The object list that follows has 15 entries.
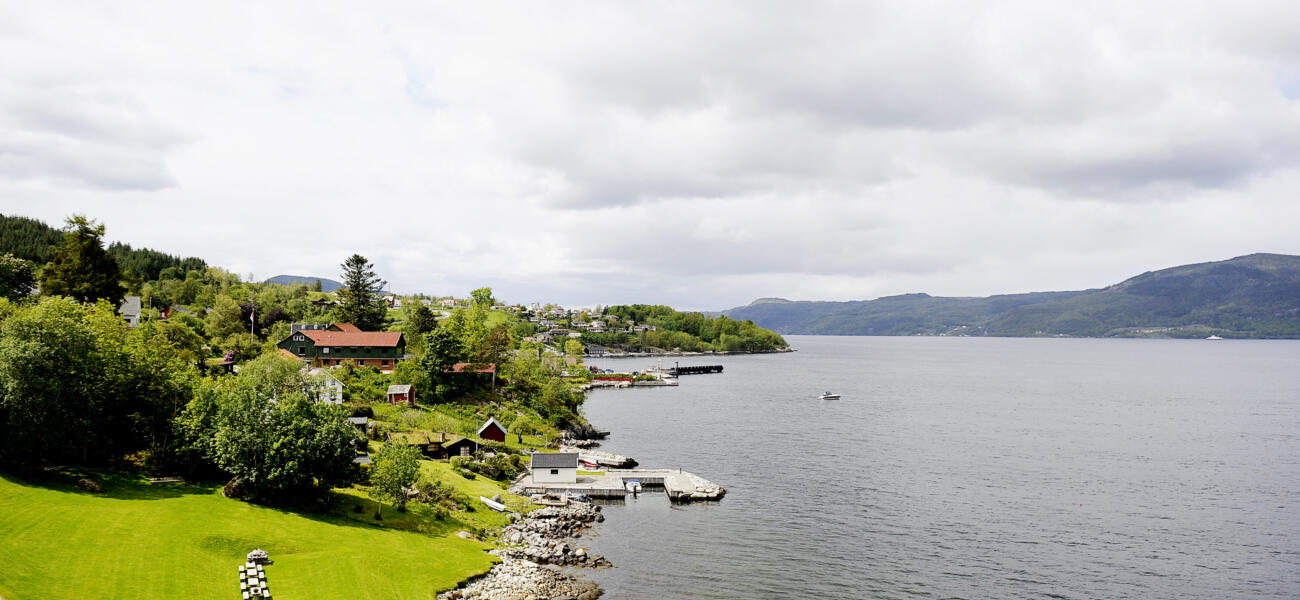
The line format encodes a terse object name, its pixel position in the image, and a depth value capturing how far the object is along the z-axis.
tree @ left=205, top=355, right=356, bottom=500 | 49.50
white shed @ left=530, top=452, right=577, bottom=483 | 71.19
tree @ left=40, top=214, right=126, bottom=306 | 94.75
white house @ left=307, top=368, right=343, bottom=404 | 85.56
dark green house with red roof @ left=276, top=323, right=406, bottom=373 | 114.00
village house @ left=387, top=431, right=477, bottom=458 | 74.38
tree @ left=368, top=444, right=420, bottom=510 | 52.41
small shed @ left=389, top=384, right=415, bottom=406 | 97.69
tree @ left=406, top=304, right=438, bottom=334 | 141.00
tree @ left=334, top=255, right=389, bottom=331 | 139.12
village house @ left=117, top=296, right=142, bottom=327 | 123.44
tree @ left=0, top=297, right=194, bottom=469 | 46.28
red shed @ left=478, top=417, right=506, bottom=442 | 84.69
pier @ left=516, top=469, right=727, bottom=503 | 69.31
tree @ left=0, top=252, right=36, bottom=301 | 102.56
